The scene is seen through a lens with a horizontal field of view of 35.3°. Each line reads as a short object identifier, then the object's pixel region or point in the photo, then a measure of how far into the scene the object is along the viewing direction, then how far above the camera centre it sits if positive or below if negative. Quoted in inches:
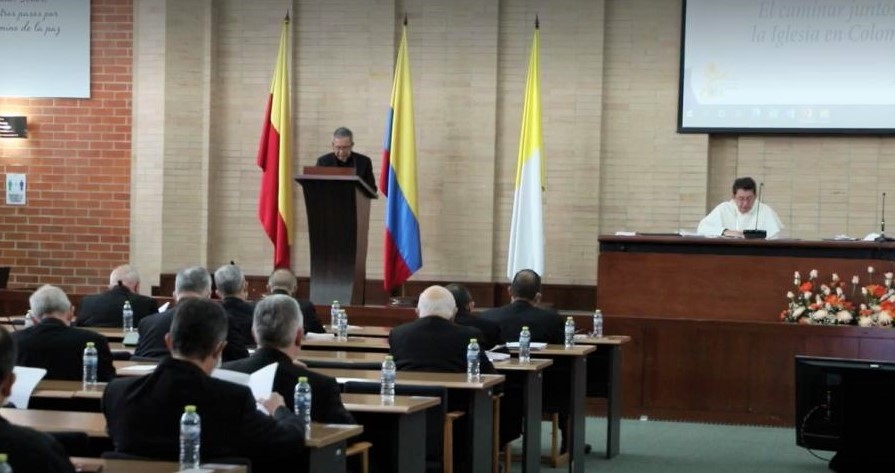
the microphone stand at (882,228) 462.3 -5.4
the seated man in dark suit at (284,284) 376.8 -22.9
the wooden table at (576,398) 367.6 -50.7
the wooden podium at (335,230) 486.9 -9.9
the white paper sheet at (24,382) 233.1 -31.3
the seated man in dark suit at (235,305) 314.5 -25.7
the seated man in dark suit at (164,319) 316.2 -27.8
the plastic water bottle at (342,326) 397.1 -35.7
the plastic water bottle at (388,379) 250.1 -31.6
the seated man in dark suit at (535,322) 382.3 -31.9
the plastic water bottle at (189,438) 178.2 -30.6
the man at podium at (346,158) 519.5 +16.2
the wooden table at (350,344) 369.4 -37.9
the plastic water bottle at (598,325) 430.6 -36.2
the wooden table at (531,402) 321.4 -46.3
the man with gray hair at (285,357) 223.1 -25.6
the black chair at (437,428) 265.7 -44.3
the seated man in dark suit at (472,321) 365.4 -30.6
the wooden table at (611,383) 403.5 -52.5
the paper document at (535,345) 367.2 -36.9
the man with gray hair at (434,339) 309.9 -30.1
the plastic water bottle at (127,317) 384.2 -33.0
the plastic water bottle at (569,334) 380.9 -34.9
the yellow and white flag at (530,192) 551.2 +5.2
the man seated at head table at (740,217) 507.2 -2.6
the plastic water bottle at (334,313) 427.7 -34.8
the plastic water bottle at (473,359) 294.0 -32.4
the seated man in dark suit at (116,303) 396.8 -30.4
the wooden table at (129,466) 167.9 -33.5
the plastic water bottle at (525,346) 335.4 -33.8
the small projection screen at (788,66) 556.4 +58.0
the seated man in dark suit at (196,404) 187.3 -28.0
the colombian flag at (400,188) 551.2 +5.6
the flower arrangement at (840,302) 451.5 -29.3
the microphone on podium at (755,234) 478.0 -8.0
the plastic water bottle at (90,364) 258.2 -31.0
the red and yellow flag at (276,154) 568.4 +18.4
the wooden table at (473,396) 278.2 -39.3
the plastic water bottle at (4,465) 131.6 -25.6
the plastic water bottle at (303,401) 206.1 -29.6
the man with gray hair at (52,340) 278.4 -28.9
